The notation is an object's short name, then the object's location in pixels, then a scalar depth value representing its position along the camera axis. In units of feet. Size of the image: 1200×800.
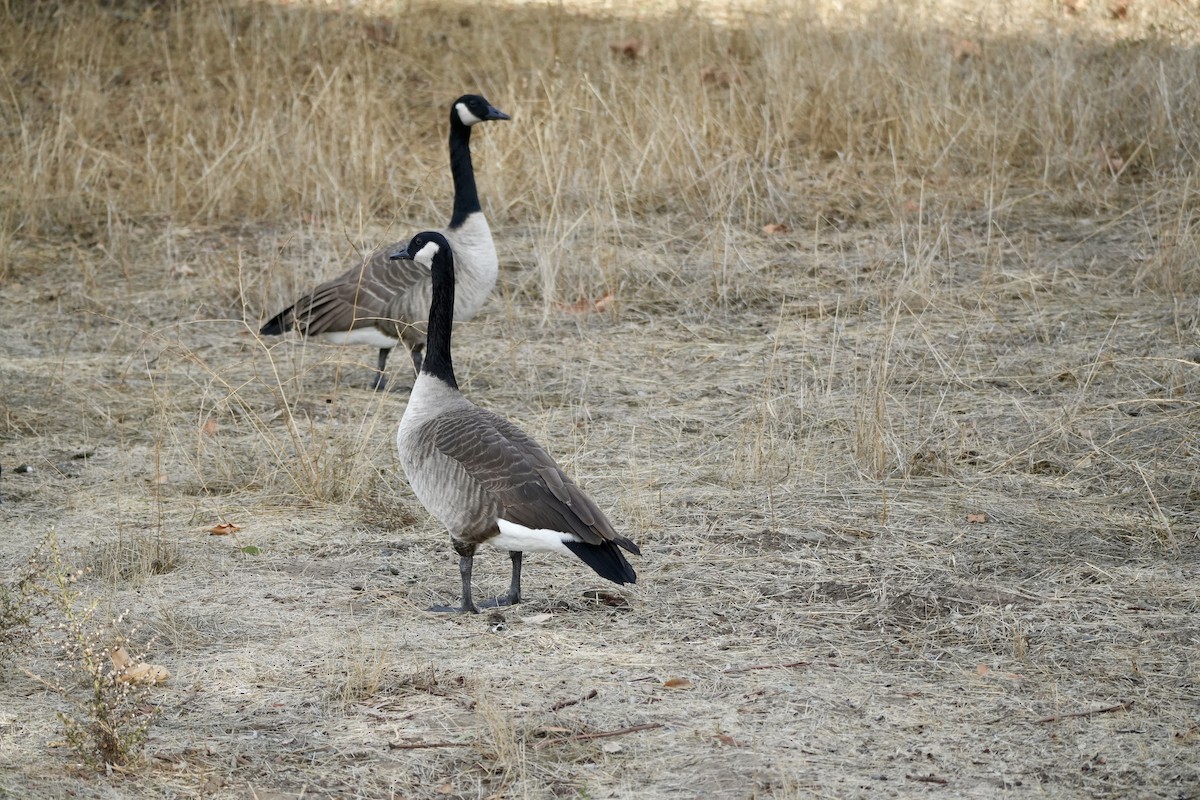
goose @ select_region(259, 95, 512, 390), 45.91
